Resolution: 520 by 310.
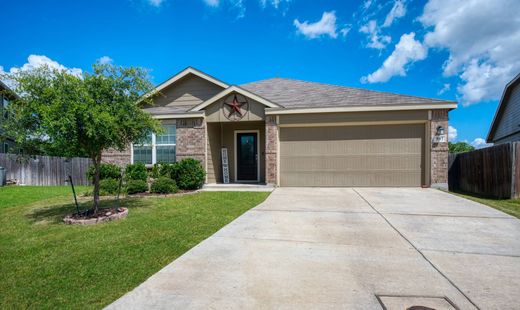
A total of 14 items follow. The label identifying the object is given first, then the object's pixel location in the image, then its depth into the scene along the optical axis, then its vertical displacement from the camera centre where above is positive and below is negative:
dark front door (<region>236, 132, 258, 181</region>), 12.23 +0.09
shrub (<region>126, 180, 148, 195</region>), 9.55 -1.00
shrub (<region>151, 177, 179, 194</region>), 9.30 -0.95
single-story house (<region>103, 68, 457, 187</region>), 10.07 +0.80
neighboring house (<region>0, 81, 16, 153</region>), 16.99 +1.21
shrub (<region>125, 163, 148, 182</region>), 10.11 -0.50
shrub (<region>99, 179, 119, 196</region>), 9.44 -0.99
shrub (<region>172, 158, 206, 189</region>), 9.93 -0.58
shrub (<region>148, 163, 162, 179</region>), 10.19 -0.51
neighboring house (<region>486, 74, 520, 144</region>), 15.09 +2.44
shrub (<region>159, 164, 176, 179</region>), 10.07 -0.44
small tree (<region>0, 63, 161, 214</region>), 5.19 +0.98
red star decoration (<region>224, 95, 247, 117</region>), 10.88 +2.10
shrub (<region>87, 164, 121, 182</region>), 10.21 -0.50
